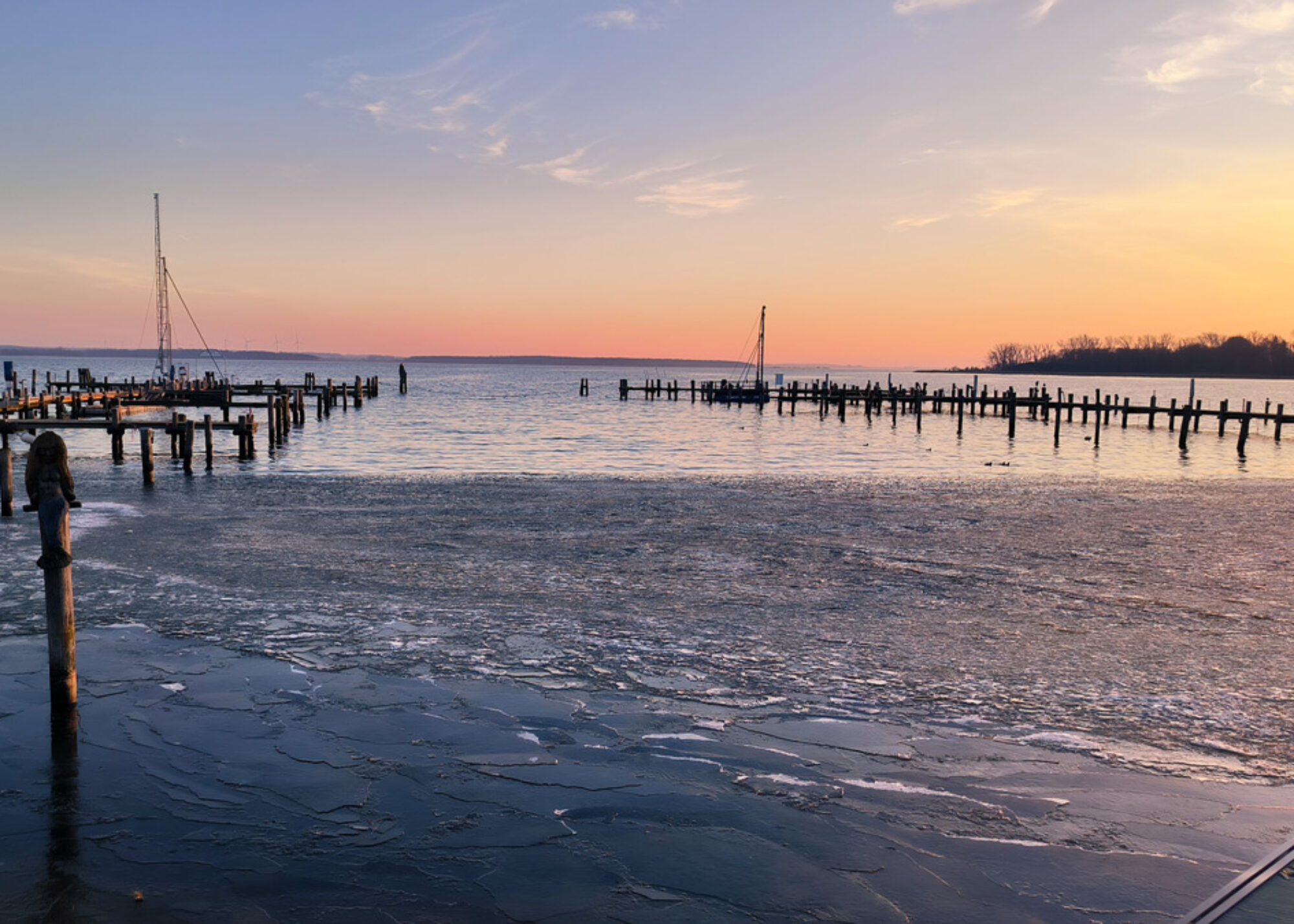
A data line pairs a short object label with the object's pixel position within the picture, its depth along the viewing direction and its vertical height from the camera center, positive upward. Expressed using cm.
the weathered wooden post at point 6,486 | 1866 -208
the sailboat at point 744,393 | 8956 -84
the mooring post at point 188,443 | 2690 -180
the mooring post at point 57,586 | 752 -159
